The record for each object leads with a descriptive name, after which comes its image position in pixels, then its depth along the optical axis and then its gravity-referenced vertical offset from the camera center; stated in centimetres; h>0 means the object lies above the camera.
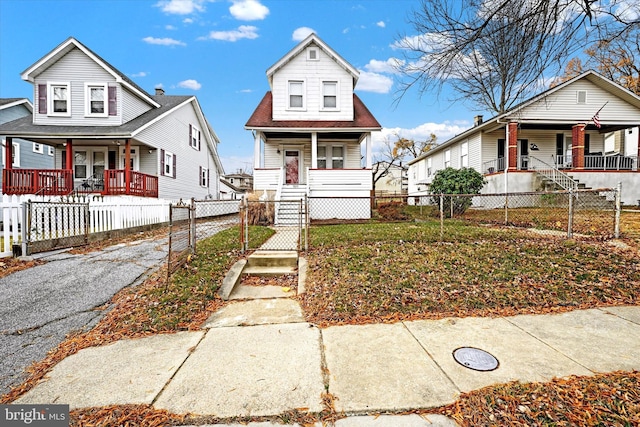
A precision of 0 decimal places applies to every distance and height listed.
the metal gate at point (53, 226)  636 -52
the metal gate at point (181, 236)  486 -57
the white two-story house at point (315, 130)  1316 +345
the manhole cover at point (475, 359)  270 -144
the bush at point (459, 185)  1211 +81
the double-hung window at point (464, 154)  1952 +330
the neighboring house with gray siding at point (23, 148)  1739 +337
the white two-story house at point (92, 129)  1381 +359
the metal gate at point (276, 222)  725 -66
